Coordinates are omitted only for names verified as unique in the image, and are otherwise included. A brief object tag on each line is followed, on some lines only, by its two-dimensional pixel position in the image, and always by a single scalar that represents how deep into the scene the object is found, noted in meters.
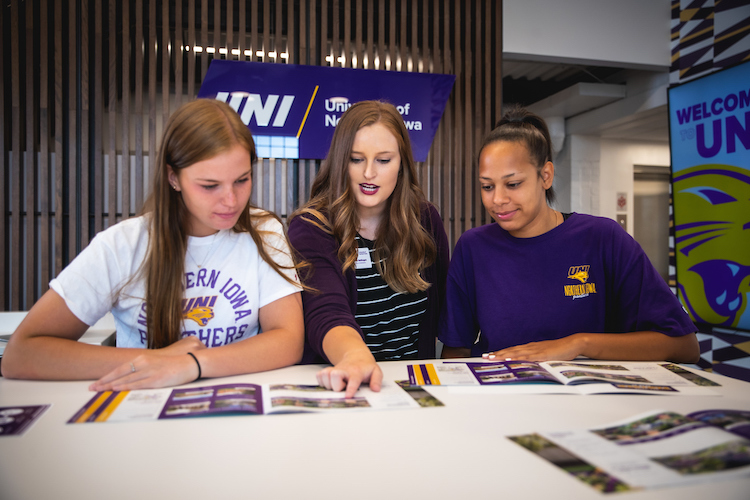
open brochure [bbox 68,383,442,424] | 0.93
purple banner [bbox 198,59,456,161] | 3.60
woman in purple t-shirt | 1.55
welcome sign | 3.51
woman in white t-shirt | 1.14
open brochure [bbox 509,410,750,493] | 0.68
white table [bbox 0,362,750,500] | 0.65
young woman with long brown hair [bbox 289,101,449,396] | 1.65
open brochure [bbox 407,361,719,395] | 1.14
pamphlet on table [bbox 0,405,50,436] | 0.84
